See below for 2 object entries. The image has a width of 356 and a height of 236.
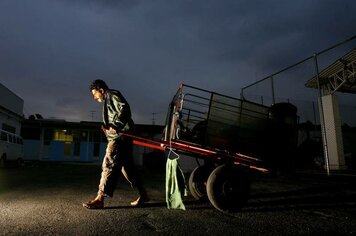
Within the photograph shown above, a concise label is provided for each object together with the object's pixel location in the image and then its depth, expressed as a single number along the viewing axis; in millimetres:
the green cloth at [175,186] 4133
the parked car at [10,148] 14516
